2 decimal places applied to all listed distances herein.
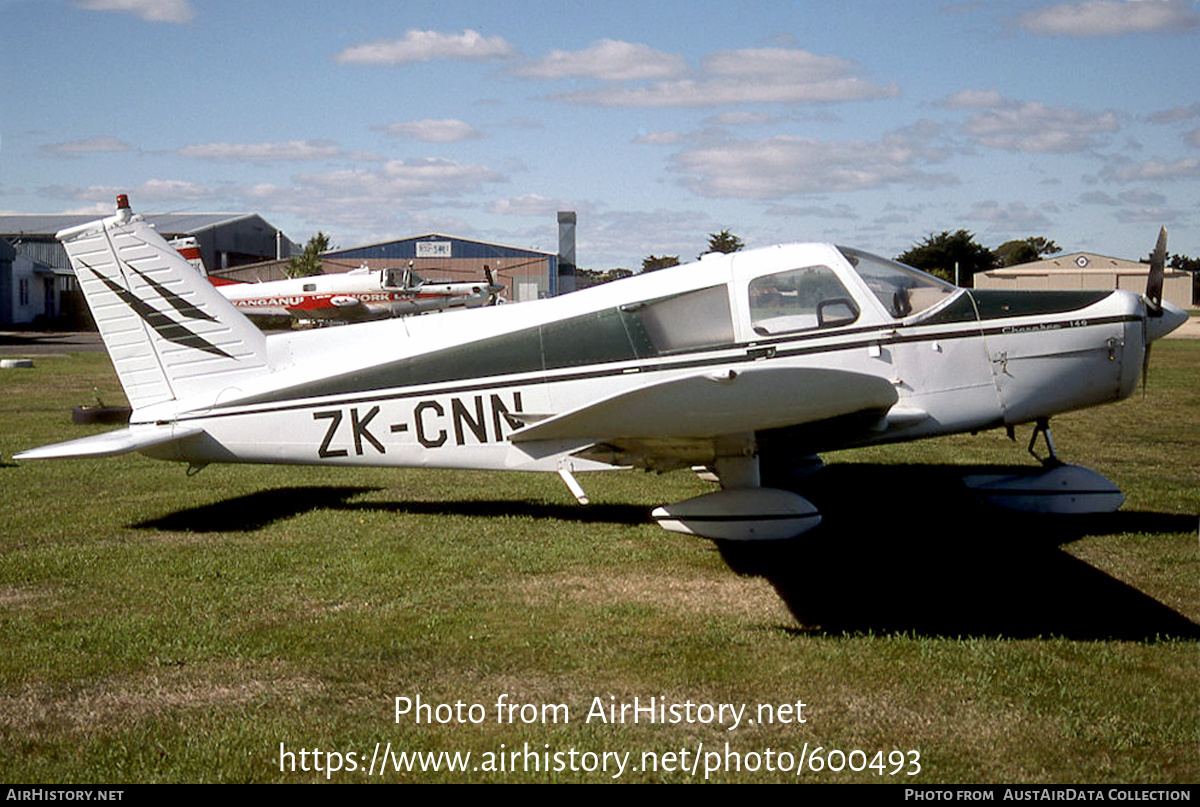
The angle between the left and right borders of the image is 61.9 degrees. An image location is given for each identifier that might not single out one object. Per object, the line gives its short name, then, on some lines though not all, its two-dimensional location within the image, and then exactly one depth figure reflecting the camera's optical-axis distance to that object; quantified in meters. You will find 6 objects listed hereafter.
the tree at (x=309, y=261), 58.69
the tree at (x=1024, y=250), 99.31
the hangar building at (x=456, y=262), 63.47
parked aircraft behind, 36.72
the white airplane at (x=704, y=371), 6.63
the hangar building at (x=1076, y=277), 54.12
